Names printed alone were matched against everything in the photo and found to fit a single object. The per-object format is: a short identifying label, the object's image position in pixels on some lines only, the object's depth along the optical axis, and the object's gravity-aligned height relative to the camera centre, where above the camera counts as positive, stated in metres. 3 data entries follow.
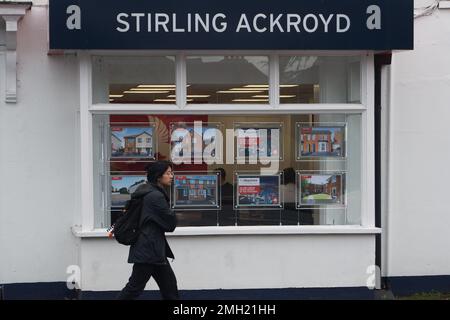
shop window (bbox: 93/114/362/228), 11.48 -0.20
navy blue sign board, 10.74 +1.48
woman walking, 9.44 -0.93
